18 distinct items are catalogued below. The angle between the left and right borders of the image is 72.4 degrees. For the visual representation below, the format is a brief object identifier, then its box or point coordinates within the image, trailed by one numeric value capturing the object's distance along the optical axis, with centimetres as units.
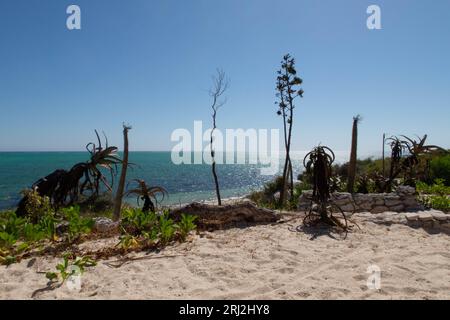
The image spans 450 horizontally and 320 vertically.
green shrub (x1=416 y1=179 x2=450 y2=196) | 971
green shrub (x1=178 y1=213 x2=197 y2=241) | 533
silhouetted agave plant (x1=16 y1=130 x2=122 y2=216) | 611
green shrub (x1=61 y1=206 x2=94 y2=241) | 500
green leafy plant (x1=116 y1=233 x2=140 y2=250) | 480
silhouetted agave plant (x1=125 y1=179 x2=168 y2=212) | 646
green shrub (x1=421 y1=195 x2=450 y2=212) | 793
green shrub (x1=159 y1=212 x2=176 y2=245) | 497
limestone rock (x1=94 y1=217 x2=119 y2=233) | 595
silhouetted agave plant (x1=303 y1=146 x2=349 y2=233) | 648
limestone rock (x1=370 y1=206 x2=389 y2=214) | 826
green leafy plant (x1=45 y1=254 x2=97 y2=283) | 362
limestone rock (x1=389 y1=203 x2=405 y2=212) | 808
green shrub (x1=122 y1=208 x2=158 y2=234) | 541
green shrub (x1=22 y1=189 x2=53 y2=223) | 559
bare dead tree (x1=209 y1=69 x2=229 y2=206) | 1442
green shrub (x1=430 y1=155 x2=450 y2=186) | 1334
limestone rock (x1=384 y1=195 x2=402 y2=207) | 818
